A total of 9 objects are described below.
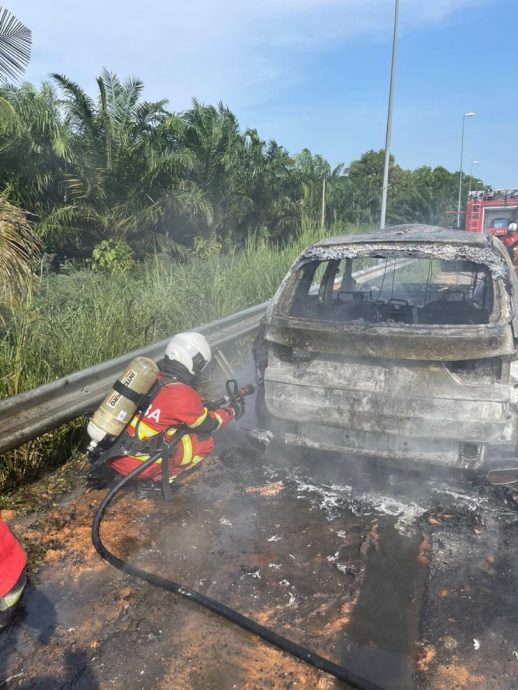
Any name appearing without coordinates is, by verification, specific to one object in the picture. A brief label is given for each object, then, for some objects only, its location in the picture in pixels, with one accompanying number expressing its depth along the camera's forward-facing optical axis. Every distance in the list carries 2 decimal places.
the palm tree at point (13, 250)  4.29
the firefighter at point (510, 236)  11.54
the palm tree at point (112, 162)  12.16
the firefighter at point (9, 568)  2.34
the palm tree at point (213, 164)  16.11
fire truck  17.23
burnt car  3.24
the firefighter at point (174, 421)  3.48
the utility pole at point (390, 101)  16.31
